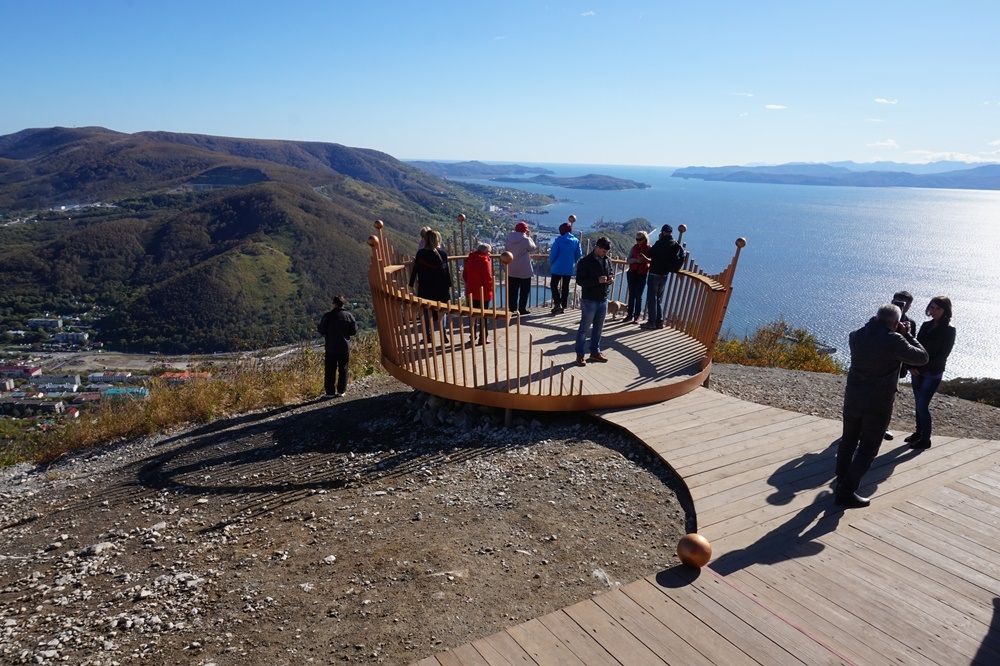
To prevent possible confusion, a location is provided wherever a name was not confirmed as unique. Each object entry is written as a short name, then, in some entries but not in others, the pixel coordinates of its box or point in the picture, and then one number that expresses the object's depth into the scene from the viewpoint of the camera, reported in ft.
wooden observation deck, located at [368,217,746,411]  23.16
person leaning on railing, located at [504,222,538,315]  32.63
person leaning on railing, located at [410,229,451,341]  28.68
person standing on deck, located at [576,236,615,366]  25.18
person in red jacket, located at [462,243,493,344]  27.31
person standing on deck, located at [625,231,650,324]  32.87
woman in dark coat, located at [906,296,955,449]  18.86
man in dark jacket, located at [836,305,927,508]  14.82
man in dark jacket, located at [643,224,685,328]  31.22
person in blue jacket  33.19
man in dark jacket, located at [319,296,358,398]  30.30
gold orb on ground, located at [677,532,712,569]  13.00
